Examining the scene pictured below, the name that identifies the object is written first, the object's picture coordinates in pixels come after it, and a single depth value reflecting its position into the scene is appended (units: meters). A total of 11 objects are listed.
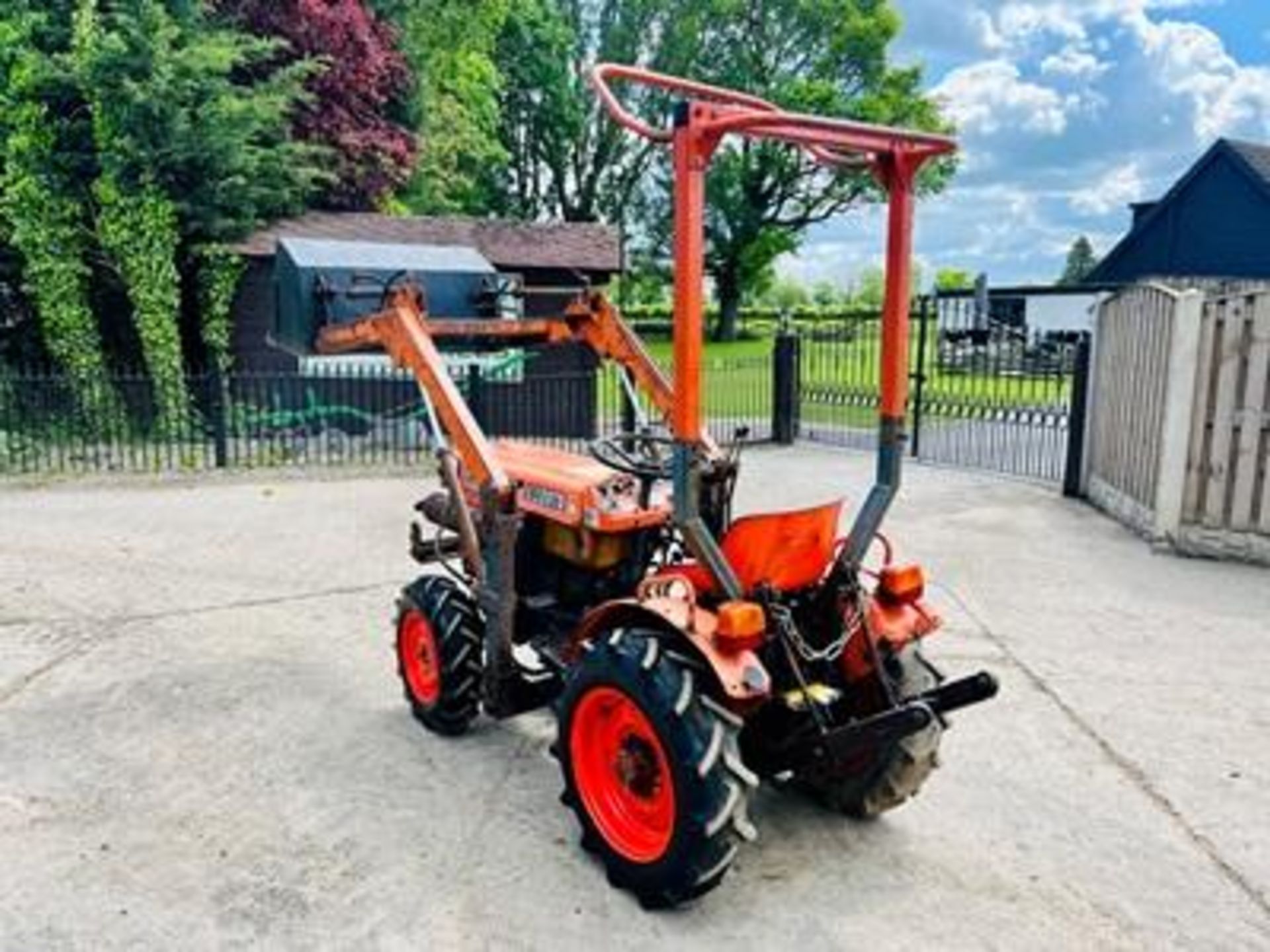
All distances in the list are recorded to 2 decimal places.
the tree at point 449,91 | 16.62
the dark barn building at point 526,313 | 12.20
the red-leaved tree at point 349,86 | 13.70
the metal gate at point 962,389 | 11.23
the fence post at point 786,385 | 12.60
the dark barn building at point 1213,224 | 22.56
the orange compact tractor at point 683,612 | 2.68
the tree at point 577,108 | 29.27
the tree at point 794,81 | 30.36
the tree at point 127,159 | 11.15
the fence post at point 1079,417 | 9.09
